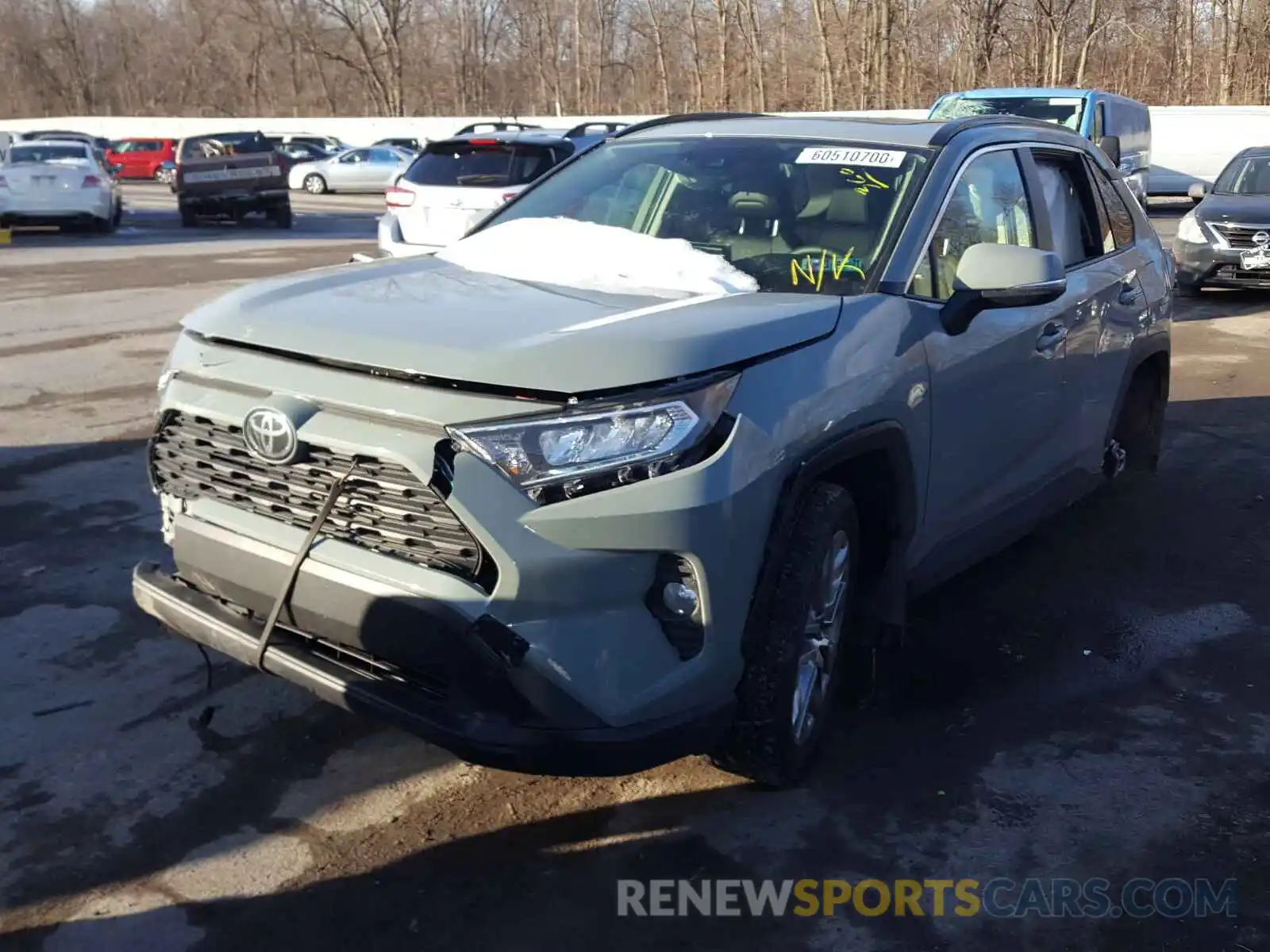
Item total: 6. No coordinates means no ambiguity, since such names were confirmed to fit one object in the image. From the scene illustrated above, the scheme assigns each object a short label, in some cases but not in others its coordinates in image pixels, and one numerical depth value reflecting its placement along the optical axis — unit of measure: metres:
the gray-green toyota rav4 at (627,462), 2.95
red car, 40.72
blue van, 14.55
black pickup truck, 23.23
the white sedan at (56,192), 20.45
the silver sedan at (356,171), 35.16
